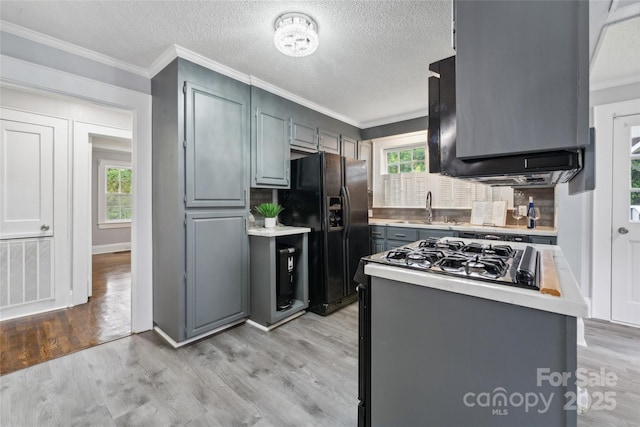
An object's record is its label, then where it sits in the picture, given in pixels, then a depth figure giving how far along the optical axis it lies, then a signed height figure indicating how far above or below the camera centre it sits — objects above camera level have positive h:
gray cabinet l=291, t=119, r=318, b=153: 3.29 +0.91
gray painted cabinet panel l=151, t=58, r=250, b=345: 2.30 +0.10
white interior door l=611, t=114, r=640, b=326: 2.62 -0.09
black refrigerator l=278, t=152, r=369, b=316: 2.97 -0.08
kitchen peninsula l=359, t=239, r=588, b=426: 0.86 -0.52
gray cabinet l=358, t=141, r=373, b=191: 4.43 +0.95
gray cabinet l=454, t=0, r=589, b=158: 0.80 +0.43
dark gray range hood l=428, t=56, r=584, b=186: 0.93 +0.20
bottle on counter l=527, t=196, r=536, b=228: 3.01 -0.05
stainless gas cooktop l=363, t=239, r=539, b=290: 1.00 -0.23
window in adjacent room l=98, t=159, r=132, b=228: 6.29 +0.40
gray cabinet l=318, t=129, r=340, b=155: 3.67 +0.96
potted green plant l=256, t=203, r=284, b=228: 2.94 -0.03
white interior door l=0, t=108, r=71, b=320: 2.84 -0.04
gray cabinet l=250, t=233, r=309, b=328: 2.64 -0.71
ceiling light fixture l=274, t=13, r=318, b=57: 1.85 +1.21
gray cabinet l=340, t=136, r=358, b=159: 4.07 +0.97
